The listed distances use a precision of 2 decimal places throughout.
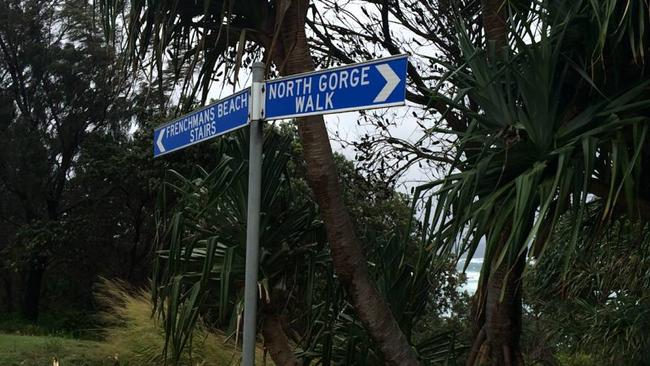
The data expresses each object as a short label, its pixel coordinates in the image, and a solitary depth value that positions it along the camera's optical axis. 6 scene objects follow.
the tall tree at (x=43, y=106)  23.20
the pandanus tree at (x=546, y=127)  3.96
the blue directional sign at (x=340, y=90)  3.09
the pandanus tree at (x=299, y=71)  5.30
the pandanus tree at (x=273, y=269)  5.44
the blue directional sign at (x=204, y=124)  3.65
